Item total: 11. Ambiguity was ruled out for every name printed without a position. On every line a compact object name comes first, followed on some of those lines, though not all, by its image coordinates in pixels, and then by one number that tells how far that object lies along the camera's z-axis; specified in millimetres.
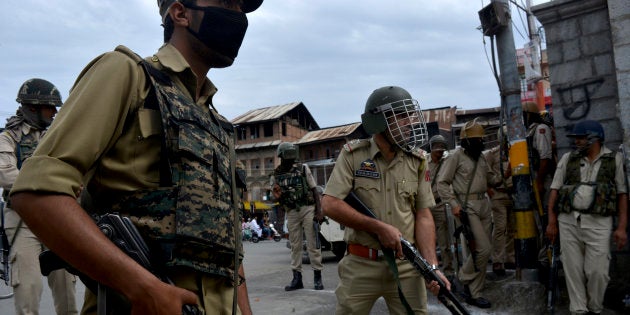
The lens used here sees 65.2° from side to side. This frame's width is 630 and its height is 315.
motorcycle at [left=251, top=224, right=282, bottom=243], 26531
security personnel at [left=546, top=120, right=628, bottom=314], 4656
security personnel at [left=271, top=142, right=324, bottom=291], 7605
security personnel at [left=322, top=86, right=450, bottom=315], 3199
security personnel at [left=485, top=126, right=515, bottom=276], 6766
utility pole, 5766
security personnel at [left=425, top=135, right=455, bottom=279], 7086
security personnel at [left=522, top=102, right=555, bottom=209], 6105
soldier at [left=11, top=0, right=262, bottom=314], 1158
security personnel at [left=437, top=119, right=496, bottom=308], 5957
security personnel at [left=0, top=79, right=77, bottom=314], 3846
